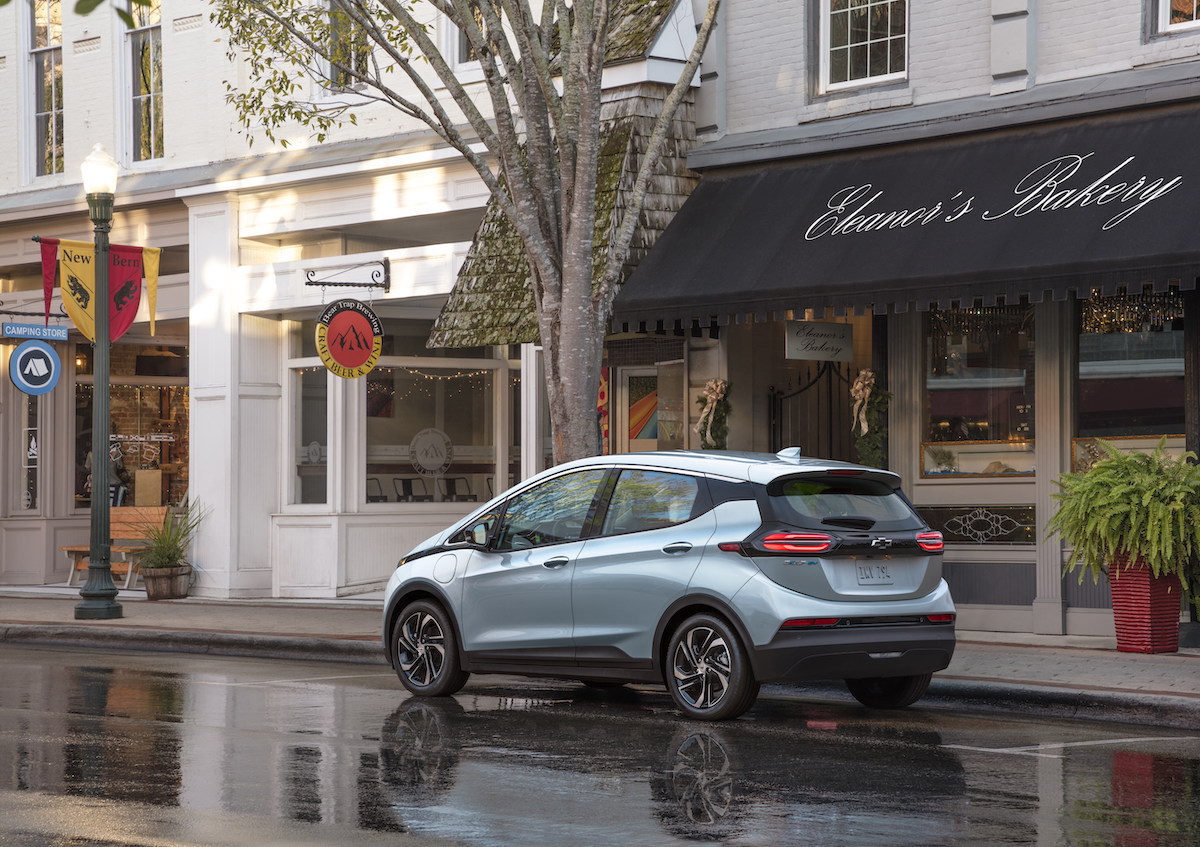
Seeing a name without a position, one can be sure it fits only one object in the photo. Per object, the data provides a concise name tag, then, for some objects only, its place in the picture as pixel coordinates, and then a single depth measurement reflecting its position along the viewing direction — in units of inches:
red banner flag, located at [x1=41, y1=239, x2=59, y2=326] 781.3
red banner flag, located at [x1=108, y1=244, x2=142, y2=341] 762.2
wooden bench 833.5
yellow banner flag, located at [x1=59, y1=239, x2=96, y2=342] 752.3
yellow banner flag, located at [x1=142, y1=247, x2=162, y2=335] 765.9
